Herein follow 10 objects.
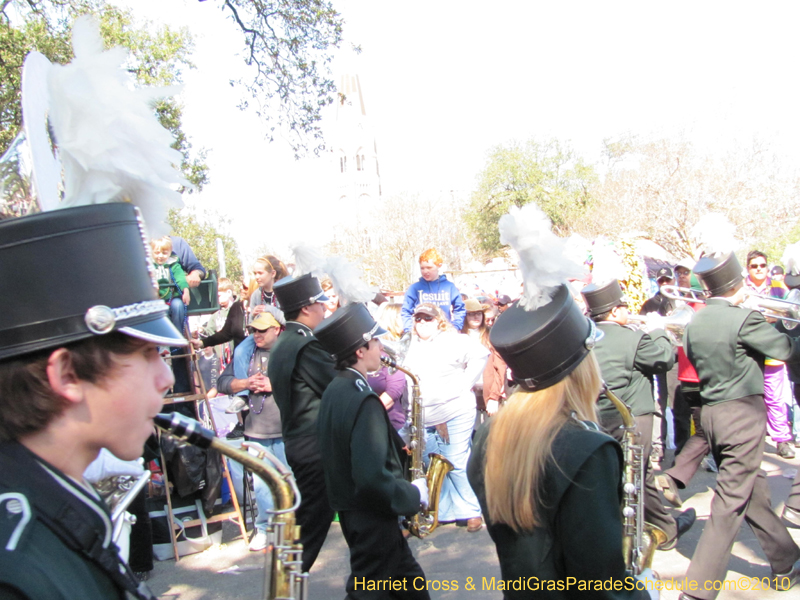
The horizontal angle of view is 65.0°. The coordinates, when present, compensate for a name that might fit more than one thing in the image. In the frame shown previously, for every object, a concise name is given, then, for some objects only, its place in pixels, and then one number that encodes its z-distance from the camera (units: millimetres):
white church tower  104938
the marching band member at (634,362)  5043
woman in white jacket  6105
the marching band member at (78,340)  1143
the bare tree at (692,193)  22812
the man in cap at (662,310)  7938
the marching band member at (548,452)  1977
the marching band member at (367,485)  3227
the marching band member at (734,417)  4098
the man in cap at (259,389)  5621
